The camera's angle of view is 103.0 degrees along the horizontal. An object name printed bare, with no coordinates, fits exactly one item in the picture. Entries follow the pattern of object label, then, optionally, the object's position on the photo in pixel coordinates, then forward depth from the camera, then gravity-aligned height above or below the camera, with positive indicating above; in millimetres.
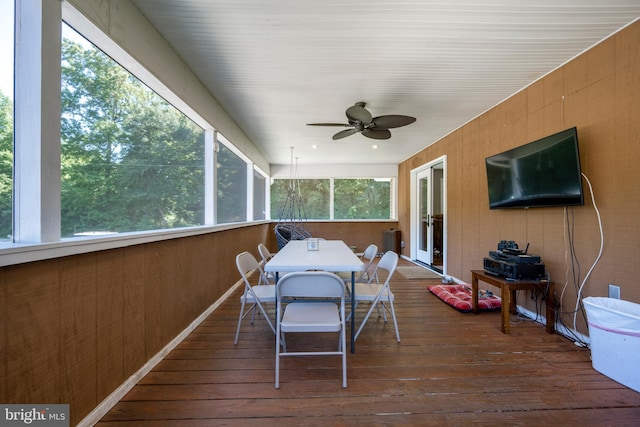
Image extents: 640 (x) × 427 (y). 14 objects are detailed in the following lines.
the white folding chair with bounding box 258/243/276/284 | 3044 -498
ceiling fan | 2941 +1128
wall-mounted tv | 2227 +415
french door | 5453 +69
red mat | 3047 -1076
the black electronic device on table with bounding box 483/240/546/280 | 2510 -505
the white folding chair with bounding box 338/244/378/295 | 2800 -493
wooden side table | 2445 -750
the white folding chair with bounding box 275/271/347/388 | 1677 -532
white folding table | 1976 -397
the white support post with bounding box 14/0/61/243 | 1175 +428
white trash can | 1691 -865
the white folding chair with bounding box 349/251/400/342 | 2301 -748
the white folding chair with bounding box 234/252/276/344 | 2275 -730
